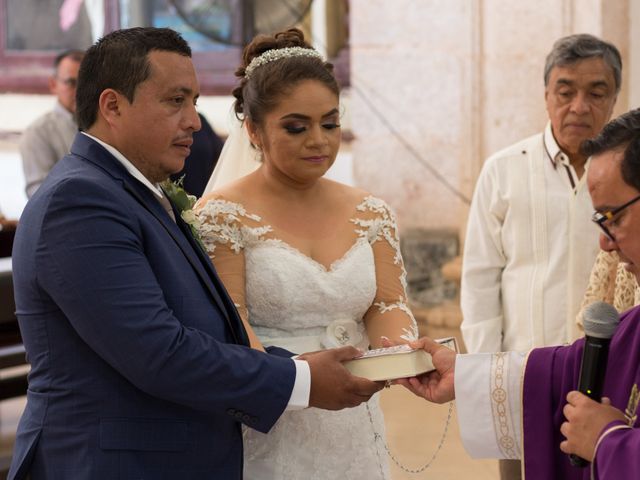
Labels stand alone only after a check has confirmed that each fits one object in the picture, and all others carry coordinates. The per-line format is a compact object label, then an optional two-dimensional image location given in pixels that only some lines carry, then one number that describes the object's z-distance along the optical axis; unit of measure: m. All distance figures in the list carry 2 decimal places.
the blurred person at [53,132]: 8.31
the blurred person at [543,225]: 4.29
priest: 2.45
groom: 2.49
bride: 3.30
